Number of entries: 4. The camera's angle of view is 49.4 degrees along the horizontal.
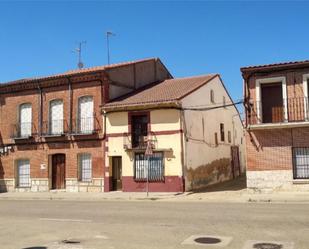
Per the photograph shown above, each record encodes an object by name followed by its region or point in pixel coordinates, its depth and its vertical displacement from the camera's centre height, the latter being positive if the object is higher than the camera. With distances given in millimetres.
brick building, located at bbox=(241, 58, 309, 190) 16001 +972
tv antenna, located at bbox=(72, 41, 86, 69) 27677 +7038
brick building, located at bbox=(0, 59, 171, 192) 20084 +1469
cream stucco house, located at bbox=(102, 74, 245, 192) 18174 +530
